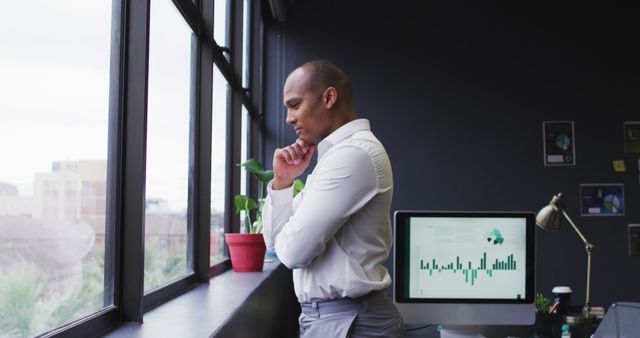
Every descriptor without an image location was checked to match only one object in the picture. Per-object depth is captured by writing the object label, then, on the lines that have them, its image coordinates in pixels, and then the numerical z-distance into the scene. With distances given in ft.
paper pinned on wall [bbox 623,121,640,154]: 16.89
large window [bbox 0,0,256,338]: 3.69
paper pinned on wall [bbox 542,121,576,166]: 16.89
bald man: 4.97
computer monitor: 7.51
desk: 7.73
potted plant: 9.48
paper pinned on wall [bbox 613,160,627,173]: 16.80
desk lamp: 8.99
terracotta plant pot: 9.50
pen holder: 7.82
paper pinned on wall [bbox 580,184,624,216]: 16.72
